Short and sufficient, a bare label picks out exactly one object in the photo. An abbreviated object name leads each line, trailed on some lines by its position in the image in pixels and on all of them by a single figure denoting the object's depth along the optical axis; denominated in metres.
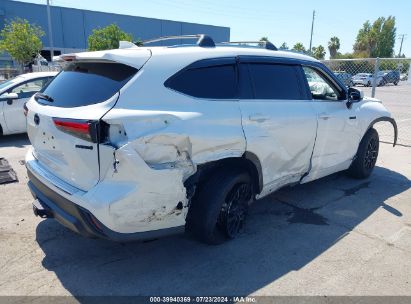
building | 41.75
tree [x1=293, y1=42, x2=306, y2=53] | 70.80
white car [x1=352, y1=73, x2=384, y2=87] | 30.74
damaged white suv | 2.74
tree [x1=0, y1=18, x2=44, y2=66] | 23.61
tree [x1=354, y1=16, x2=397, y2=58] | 74.62
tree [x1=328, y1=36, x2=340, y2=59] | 84.94
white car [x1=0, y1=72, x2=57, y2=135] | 8.00
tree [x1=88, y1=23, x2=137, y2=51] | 33.47
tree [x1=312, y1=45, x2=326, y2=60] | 74.84
